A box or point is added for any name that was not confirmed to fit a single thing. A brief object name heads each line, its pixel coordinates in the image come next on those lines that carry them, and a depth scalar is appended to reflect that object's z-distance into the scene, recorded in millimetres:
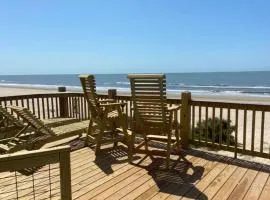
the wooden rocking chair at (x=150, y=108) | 2872
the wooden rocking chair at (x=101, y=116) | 3402
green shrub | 5555
